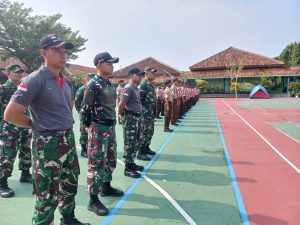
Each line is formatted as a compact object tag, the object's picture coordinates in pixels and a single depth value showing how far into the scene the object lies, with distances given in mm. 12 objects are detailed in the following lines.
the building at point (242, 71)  42781
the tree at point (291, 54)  63031
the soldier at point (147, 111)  6422
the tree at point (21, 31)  29203
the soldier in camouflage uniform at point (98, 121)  3721
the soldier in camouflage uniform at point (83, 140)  6652
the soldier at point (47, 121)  2609
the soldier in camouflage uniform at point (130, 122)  5133
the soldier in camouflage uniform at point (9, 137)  4348
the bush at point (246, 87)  42250
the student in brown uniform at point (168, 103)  10280
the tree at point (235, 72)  42491
